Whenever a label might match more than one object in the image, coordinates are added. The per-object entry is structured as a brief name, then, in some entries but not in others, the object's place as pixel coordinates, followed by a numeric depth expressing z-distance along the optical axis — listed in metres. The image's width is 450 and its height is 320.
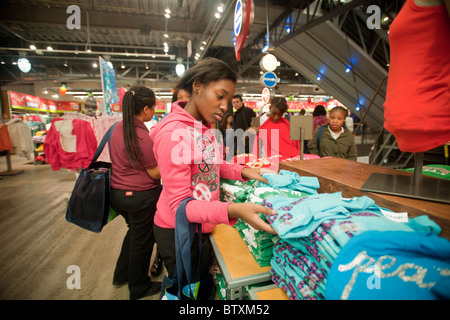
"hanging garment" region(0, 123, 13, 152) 6.69
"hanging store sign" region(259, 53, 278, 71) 6.50
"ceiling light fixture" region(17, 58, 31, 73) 7.05
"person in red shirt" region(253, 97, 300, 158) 2.85
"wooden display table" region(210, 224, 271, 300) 0.98
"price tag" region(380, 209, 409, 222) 0.74
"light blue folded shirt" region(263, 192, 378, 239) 0.72
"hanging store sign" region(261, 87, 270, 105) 9.05
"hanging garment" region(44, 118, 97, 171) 4.18
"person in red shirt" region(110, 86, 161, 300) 1.78
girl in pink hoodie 0.89
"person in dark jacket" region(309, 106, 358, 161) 2.91
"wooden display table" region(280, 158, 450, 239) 0.73
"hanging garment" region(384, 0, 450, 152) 0.73
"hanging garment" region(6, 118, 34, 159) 7.10
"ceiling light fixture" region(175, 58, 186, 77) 8.05
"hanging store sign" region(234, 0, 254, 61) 3.77
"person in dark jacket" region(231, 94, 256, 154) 4.51
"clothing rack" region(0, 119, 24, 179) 7.12
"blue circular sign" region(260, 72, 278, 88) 7.07
